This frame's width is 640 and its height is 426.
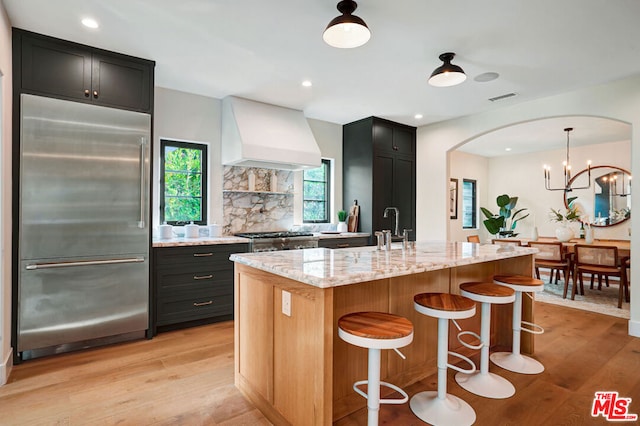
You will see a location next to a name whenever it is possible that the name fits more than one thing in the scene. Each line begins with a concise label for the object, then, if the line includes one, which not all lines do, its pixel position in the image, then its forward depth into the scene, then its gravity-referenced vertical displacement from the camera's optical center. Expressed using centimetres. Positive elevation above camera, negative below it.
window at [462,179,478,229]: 815 +20
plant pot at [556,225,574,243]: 554 -34
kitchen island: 167 -62
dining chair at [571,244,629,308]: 461 -70
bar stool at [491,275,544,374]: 268 -101
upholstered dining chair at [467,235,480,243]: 632 -49
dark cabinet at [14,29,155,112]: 279 +124
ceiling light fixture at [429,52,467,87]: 296 +121
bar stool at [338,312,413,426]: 158 -59
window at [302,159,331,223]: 540 +30
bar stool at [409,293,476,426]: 197 -102
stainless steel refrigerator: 277 -13
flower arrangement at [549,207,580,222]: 627 -4
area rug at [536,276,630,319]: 445 -127
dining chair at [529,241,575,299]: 520 -69
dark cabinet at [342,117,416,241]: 527 +68
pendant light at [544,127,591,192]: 657 +72
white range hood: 414 +97
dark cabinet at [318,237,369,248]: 473 -43
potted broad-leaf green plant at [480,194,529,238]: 660 -2
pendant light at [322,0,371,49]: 222 +122
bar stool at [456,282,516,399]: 234 -104
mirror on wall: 657 +37
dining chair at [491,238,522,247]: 558 -47
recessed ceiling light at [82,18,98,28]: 263 +149
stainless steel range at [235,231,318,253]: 401 -35
